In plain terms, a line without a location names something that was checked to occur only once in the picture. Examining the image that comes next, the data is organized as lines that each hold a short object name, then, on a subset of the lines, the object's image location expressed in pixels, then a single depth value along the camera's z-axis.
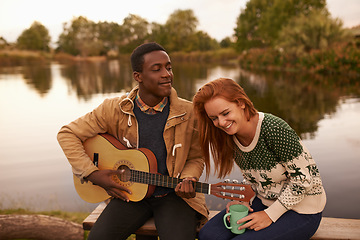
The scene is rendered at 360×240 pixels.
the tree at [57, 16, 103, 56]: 71.44
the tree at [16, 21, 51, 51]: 74.53
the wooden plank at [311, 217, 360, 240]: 2.08
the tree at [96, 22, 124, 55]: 70.19
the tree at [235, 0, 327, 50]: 34.38
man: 2.41
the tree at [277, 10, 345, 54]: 23.44
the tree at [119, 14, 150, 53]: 68.44
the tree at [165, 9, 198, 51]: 69.50
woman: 1.92
